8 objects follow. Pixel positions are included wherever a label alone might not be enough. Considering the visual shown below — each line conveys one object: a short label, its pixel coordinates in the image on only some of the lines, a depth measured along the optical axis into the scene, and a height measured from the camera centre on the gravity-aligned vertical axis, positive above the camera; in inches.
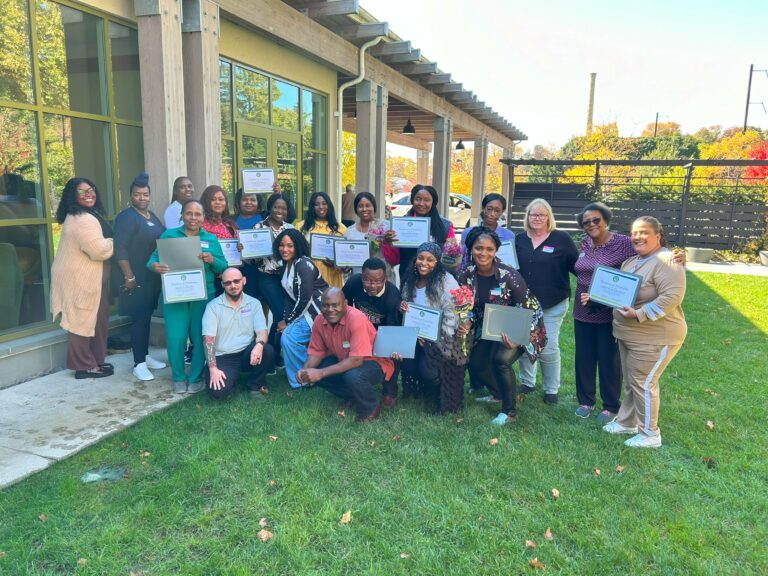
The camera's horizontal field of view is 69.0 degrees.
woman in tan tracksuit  151.5 -32.1
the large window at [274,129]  303.6 +44.4
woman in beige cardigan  189.8 -25.4
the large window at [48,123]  197.5 +28.7
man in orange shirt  173.9 -47.8
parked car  878.0 -3.2
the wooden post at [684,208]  589.6 +1.2
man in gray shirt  183.9 -46.4
